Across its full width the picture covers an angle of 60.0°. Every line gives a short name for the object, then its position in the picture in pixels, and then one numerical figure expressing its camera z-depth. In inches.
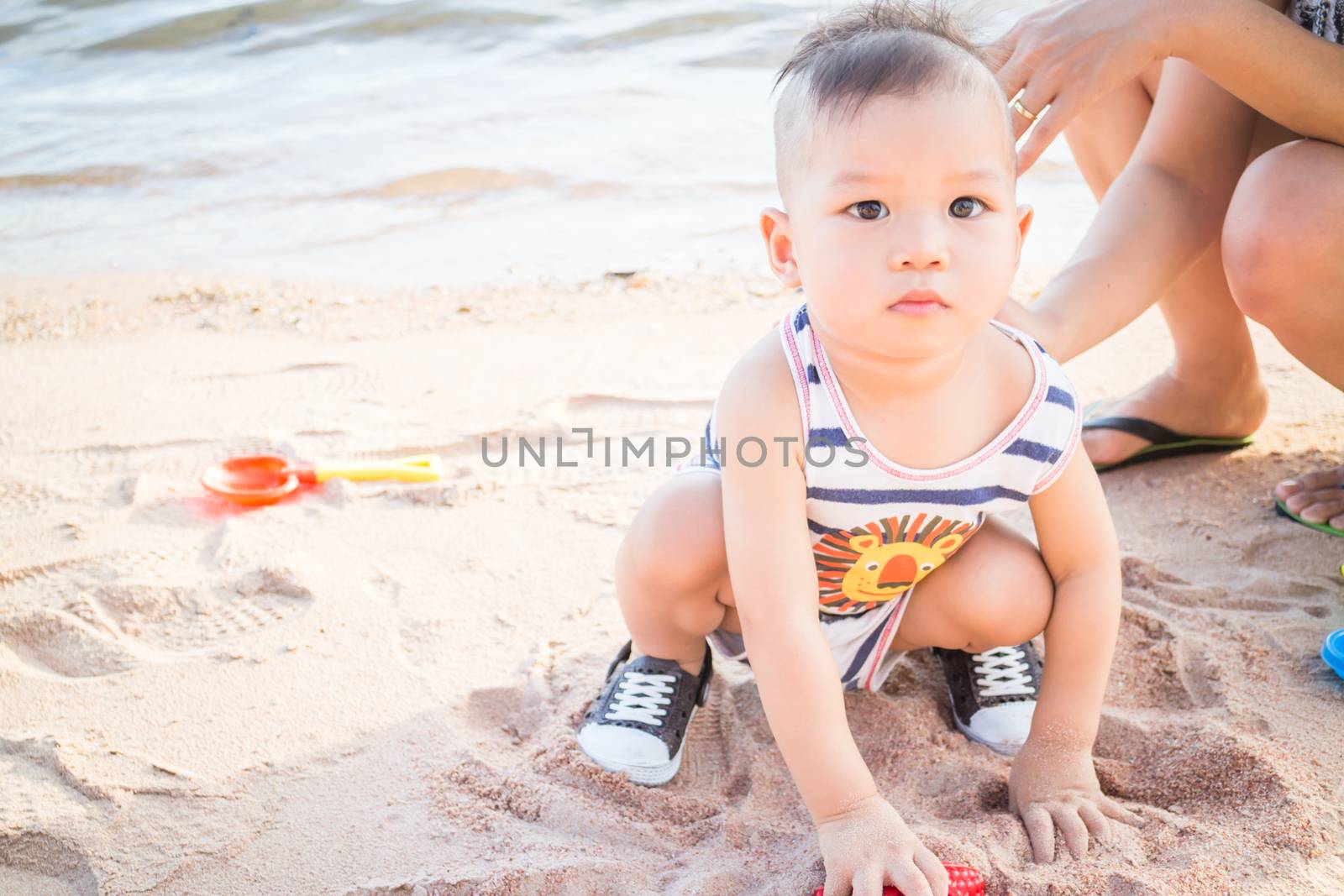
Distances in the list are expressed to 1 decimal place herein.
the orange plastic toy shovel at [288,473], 102.7
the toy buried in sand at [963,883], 54.7
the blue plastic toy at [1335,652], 73.1
